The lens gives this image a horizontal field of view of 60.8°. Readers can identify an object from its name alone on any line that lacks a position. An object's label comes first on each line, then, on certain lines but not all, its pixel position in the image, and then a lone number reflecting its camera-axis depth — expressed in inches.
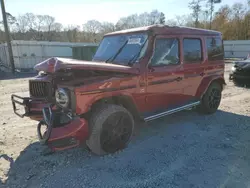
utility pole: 650.7
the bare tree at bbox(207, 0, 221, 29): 1654.8
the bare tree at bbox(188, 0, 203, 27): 1672.0
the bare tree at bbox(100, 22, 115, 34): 1920.5
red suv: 122.9
